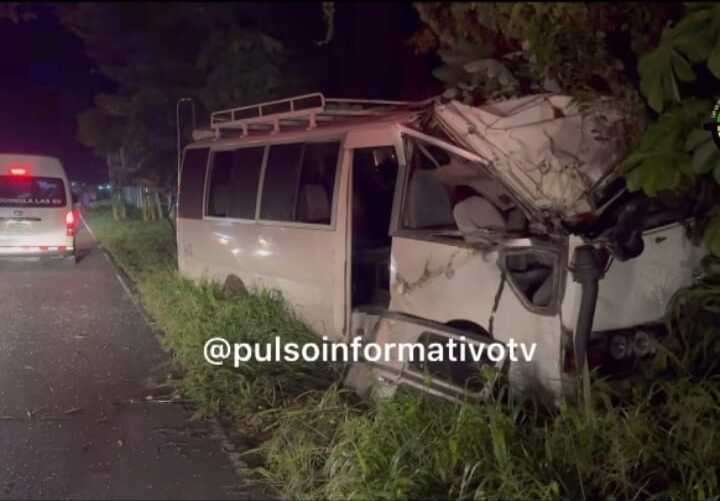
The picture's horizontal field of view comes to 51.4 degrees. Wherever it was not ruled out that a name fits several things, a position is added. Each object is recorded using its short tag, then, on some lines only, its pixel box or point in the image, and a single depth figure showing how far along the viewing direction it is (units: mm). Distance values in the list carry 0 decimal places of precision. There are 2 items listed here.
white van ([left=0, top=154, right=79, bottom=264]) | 13102
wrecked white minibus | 4379
